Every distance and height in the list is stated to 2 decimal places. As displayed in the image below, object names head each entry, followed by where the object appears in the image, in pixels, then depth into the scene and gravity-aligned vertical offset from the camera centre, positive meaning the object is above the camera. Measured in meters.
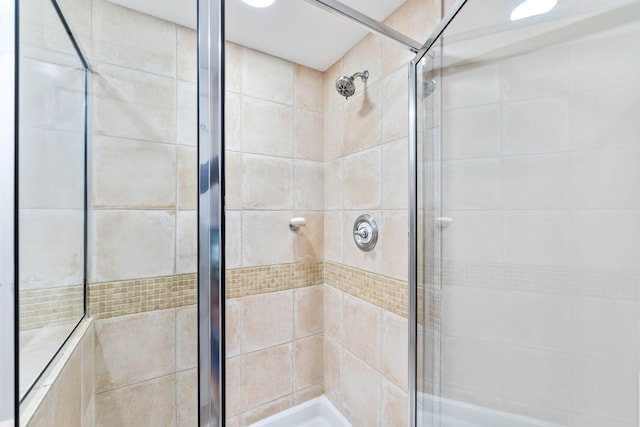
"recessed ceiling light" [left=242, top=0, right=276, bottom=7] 1.03 +0.89
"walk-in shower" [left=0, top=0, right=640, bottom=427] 0.44 +0.00
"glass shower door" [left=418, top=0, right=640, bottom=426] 0.39 +0.00
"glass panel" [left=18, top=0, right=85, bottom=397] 0.57 +0.08
